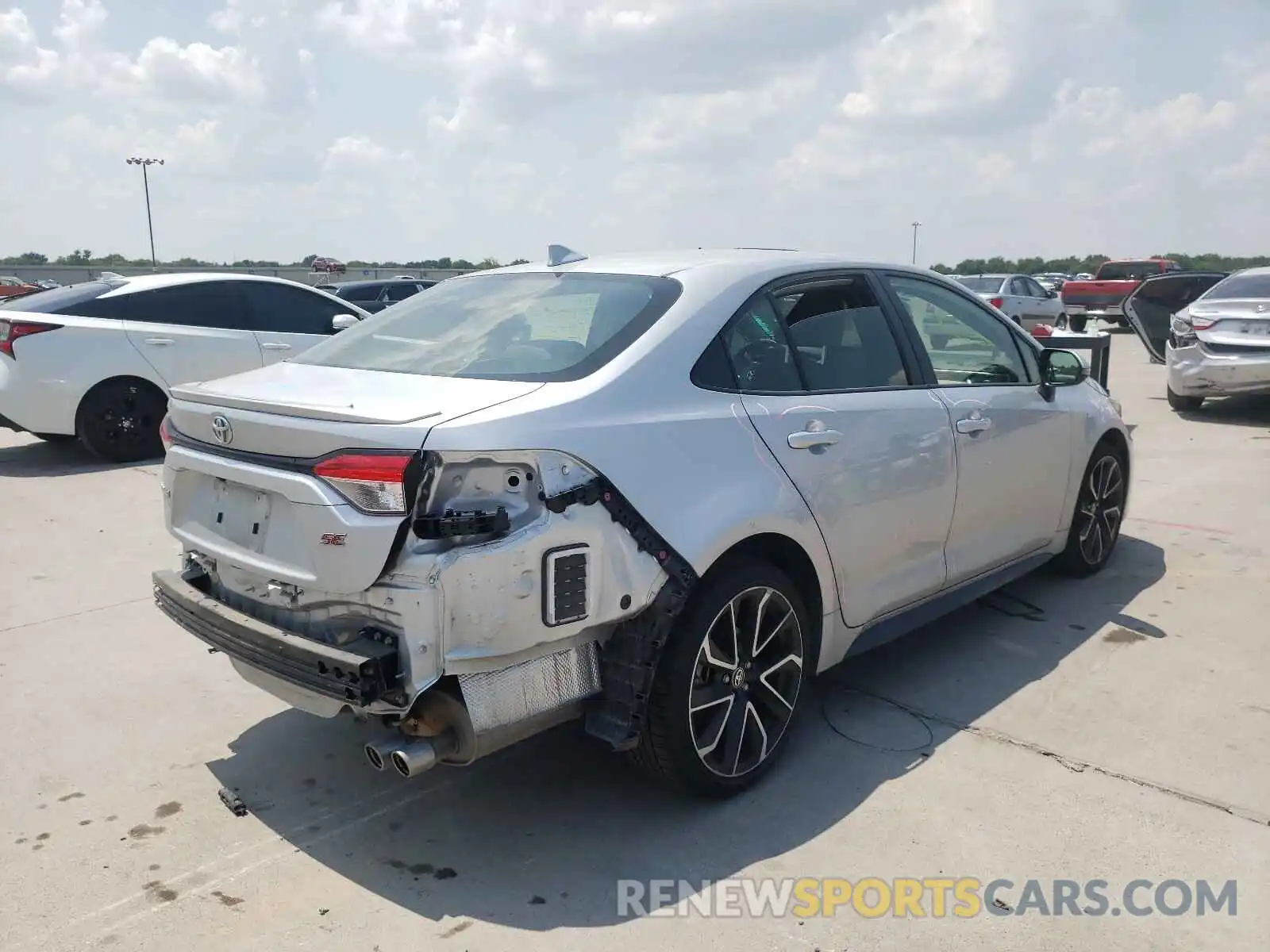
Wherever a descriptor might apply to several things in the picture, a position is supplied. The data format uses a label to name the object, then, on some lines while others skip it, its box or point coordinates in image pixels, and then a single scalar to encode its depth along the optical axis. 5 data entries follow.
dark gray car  19.41
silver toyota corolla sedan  2.76
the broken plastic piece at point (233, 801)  3.32
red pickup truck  25.39
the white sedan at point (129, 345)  8.41
